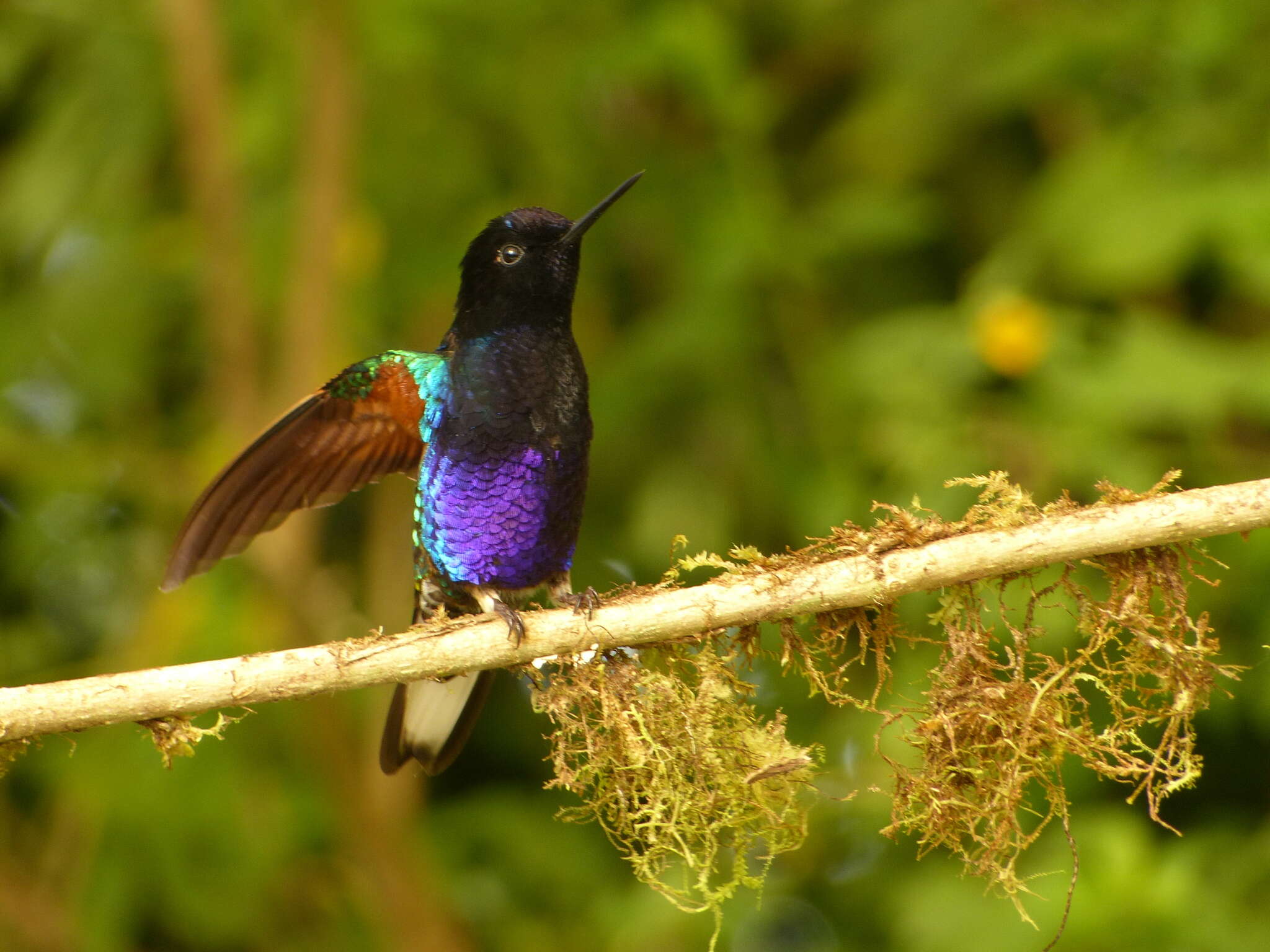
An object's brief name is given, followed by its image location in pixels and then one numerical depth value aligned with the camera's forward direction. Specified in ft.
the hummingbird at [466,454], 21.18
